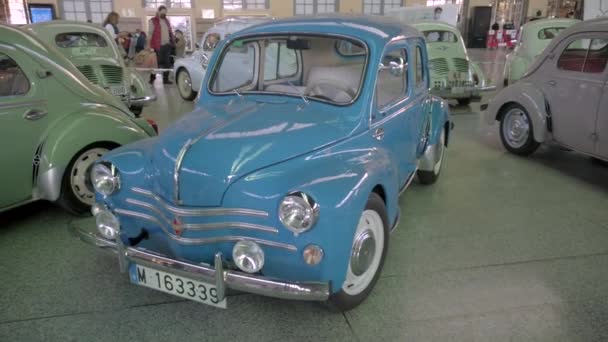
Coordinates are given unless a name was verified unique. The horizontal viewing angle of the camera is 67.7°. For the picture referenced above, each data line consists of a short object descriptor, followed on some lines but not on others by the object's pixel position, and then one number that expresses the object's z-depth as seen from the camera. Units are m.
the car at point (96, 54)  6.96
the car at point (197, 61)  9.73
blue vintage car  2.15
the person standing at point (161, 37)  11.76
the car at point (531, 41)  9.15
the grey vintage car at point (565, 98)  4.53
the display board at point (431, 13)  11.17
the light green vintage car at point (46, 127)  3.35
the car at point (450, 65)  8.27
